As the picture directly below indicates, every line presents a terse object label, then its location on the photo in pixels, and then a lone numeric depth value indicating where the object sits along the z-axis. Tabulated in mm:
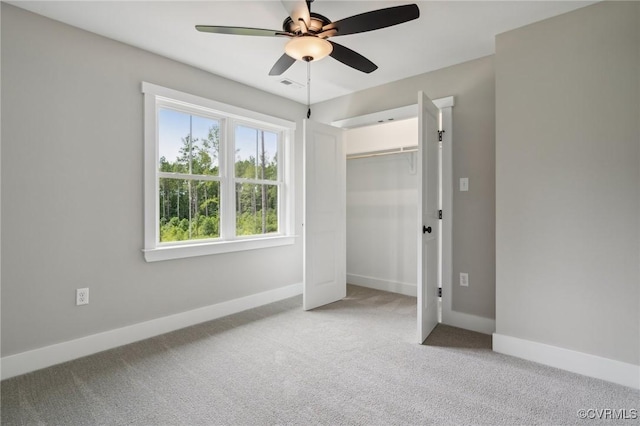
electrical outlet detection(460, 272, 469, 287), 3220
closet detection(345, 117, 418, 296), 4379
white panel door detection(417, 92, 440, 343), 2795
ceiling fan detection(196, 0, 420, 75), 1868
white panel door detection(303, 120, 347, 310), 3711
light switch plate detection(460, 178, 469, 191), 3197
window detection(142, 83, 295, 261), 3070
